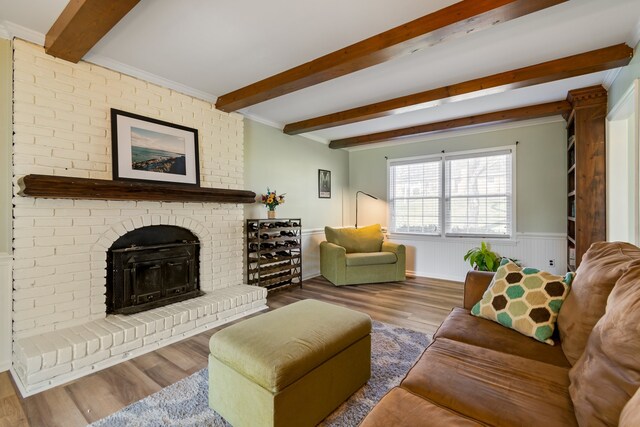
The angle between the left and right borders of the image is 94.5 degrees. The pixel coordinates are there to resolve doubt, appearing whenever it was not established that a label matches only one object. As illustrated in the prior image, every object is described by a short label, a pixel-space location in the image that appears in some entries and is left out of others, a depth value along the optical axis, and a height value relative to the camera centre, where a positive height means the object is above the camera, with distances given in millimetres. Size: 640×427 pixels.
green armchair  4445 -759
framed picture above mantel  2660 +583
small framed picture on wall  5226 +439
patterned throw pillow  1603 -548
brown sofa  902 -695
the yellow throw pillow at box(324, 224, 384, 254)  4902 -530
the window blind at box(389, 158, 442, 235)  5000 +208
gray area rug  1598 -1145
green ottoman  1389 -822
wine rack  3828 -601
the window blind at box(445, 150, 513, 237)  4434 +189
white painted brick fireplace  2127 -166
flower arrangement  4020 +119
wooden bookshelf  3107 +429
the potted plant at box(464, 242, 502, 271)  3609 -661
